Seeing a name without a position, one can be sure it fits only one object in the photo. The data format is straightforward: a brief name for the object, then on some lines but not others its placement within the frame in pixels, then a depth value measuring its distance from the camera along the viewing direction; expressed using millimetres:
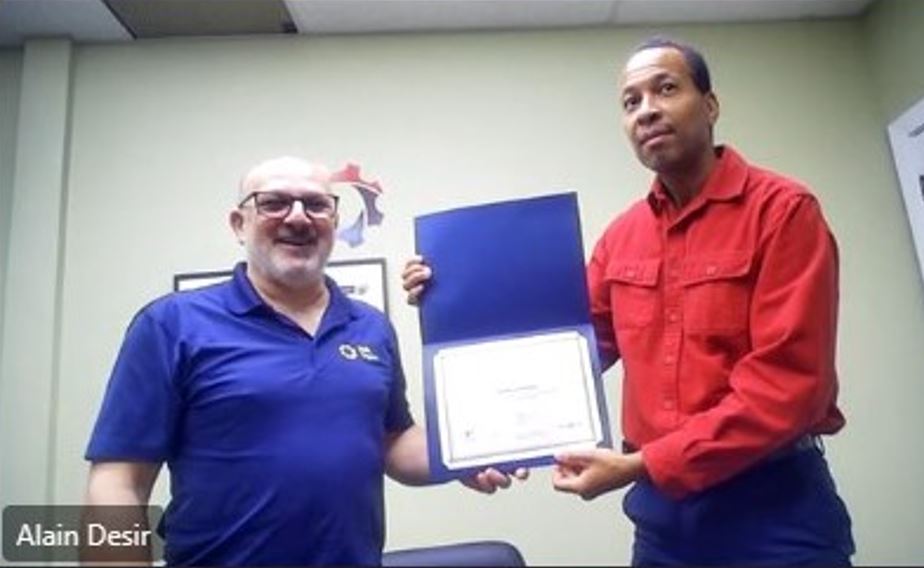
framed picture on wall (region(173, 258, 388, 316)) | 2217
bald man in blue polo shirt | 1029
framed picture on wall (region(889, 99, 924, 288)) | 2291
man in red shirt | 940
